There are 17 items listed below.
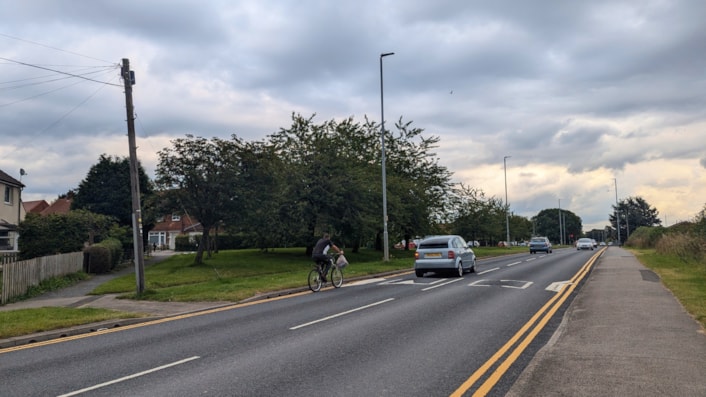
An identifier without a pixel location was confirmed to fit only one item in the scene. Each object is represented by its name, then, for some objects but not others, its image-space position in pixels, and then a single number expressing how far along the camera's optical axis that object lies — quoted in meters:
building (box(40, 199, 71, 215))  74.19
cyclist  16.64
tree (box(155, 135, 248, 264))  27.19
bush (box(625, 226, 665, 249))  49.58
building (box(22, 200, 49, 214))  79.62
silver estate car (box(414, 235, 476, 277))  20.05
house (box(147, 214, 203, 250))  81.11
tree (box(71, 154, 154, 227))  51.38
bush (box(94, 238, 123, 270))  27.54
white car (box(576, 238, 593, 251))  57.13
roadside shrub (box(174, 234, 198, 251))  59.56
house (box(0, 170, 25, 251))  36.50
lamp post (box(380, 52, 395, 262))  28.04
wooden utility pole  15.53
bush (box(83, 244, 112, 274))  25.84
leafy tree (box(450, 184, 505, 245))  59.22
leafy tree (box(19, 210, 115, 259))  29.11
